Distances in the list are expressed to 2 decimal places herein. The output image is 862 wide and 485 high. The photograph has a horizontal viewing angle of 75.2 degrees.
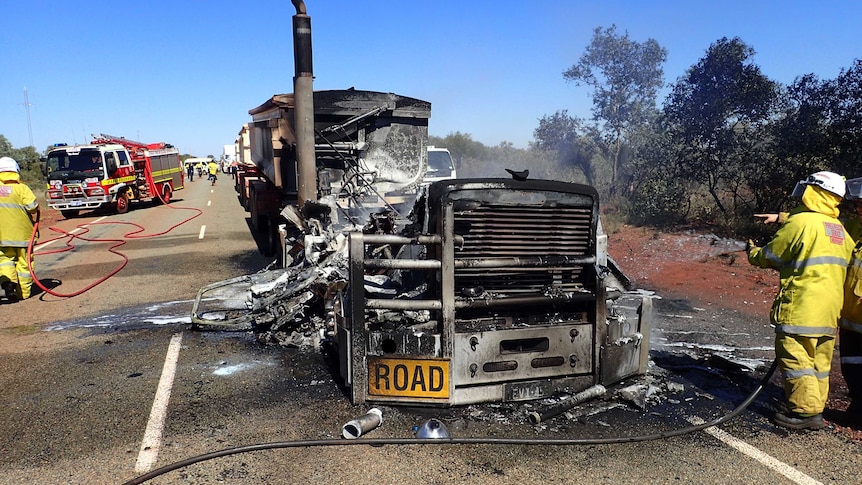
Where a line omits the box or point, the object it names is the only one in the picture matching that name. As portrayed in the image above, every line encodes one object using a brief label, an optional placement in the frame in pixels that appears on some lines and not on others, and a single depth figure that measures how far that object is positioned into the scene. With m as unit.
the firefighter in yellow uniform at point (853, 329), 3.87
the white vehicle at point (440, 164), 13.62
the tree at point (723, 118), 11.73
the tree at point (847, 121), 9.83
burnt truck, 4.03
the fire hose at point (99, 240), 7.82
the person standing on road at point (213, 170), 40.66
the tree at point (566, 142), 21.12
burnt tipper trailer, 9.09
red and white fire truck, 18.19
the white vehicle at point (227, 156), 52.08
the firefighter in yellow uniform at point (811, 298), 3.74
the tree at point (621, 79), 19.81
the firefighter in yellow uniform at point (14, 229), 7.57
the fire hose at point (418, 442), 3.41
